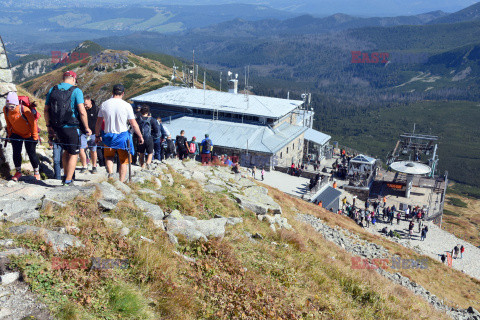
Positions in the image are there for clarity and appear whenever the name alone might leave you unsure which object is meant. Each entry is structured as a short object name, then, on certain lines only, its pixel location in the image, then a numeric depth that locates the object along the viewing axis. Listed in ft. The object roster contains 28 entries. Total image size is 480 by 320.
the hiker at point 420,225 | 109.81
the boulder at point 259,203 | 40.42
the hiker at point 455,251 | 102.58
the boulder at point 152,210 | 26.09
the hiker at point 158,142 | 45.60
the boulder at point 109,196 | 24.91
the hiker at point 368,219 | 105.91
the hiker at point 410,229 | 106.11
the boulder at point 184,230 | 25.62
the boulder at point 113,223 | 22.89
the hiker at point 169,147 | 56.70
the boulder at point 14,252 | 16.70
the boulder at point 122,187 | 28.77
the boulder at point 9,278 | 15.84
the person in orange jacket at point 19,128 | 29.19
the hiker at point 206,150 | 60.03
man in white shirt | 28.66
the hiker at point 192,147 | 58.69
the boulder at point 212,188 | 41.85
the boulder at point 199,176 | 45.88
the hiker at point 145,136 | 40.04
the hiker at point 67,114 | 26.32
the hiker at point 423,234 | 104.79
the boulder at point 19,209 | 21.12
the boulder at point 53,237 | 18.80
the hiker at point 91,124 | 34.19
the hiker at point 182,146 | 58.03
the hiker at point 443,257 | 94.14
